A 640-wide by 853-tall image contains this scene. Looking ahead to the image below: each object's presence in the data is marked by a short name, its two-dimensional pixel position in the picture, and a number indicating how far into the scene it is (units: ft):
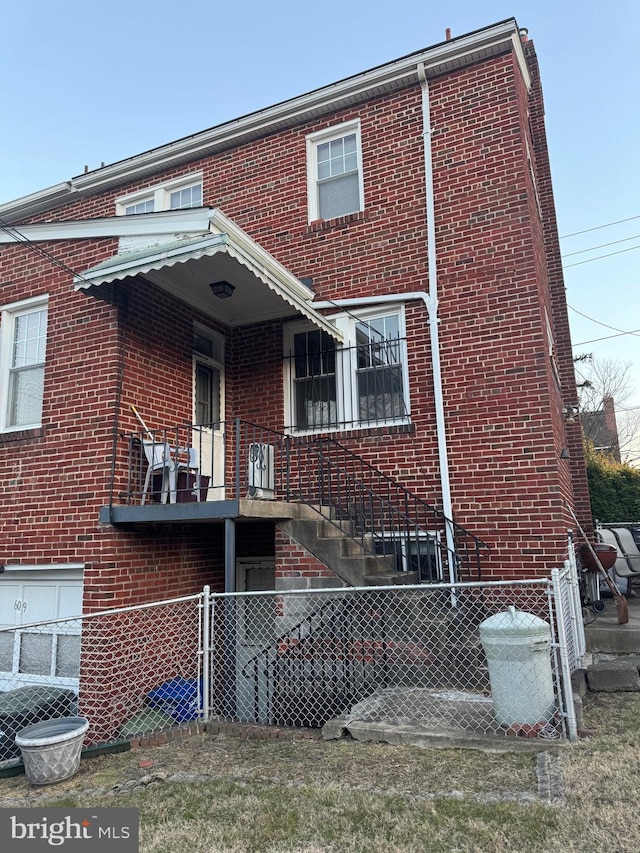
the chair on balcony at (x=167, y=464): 21.71
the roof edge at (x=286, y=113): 25.54
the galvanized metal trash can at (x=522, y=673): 14.69
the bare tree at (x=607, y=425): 99.76
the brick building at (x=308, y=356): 22.03
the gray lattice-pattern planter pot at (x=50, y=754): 14.93
